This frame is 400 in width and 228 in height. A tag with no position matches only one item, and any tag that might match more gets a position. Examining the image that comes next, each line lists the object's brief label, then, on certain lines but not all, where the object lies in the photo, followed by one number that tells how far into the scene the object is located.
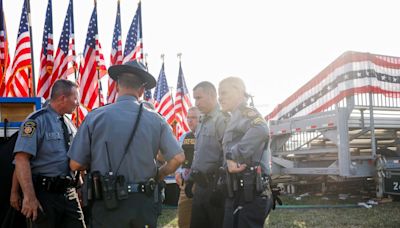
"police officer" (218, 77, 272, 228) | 3.63
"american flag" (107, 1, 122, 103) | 11.01
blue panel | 5.05
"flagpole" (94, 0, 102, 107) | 10.14
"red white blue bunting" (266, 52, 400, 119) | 9.24
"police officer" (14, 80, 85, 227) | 3.74
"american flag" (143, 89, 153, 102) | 13.05
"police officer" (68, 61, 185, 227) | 3.00
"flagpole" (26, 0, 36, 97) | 9.12
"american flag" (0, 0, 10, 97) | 9.46
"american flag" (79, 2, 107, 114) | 9.73
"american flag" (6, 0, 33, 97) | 9.17
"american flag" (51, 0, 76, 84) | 9.78
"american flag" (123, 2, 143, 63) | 11.21
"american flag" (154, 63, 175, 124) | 13.55
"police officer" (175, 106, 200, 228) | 5.31
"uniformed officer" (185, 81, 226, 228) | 4.42
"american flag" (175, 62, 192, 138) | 13.60
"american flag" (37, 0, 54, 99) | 9.52
